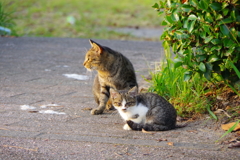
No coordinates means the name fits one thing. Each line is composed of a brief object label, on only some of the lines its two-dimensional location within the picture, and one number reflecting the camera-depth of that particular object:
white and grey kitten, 7.72
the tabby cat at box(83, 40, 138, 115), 9.61
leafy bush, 6.98
